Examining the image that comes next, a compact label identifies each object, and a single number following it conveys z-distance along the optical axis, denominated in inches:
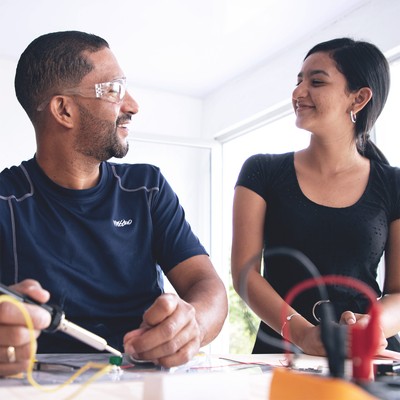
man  47.4
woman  56.4
